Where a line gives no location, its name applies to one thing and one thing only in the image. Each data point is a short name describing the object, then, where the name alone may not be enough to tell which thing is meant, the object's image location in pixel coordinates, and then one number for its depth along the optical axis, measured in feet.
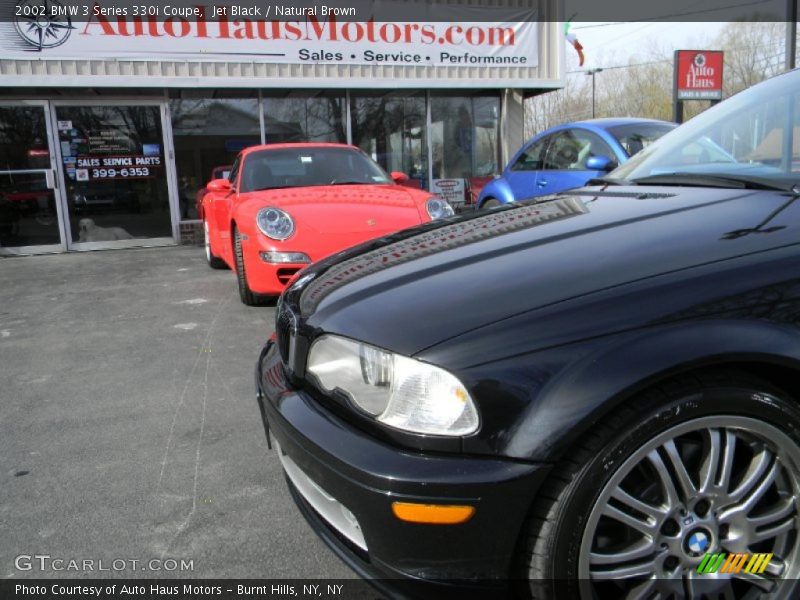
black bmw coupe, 4.68
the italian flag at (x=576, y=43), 42.98
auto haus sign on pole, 38.52
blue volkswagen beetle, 20.18
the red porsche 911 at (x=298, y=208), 15.48
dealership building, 31.37
